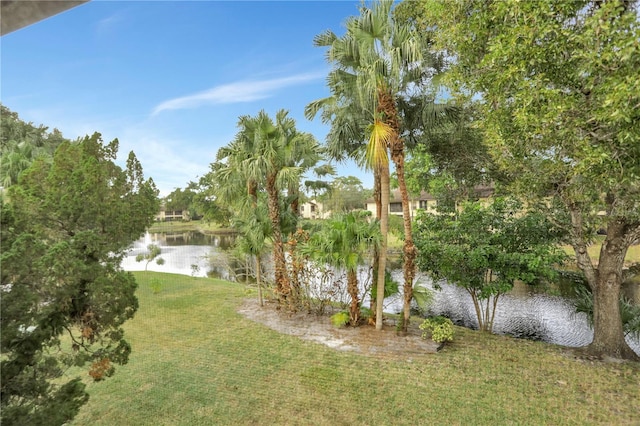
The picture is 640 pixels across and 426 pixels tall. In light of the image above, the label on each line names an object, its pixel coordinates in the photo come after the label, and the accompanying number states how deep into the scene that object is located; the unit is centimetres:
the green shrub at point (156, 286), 986
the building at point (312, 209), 3779
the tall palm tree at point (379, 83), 539
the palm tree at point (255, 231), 747
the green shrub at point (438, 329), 576
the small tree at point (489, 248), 567
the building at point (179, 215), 2828
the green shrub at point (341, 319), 677
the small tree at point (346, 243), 617
